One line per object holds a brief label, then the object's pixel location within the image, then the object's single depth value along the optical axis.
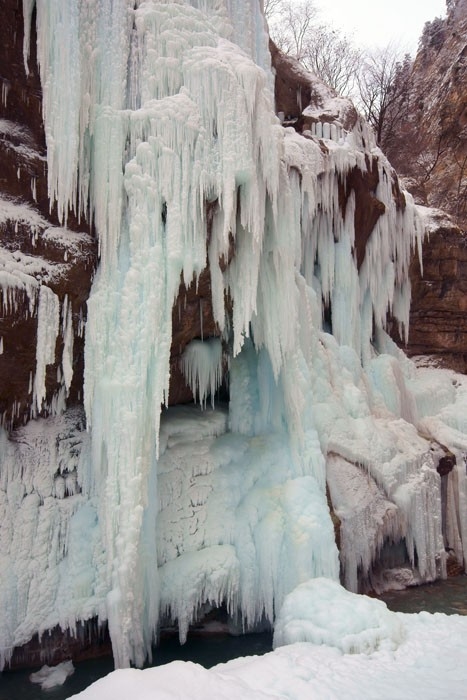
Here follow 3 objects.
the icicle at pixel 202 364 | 6.93
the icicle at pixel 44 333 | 5.21
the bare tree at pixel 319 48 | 21.45
